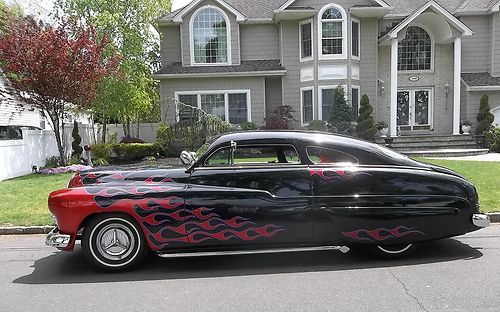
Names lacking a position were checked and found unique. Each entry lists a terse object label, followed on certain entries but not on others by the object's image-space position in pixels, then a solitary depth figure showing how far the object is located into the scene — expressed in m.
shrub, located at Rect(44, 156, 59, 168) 14.73
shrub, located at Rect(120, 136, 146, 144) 19.19
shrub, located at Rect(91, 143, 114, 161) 17.22
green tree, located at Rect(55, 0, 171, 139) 18.92
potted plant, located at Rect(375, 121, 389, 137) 19.16
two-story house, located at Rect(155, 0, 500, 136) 19.02
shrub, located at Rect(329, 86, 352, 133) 18.27
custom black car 4.73
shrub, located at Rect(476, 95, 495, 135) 18.47
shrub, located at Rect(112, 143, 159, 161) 17.53
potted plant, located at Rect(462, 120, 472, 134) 19.47
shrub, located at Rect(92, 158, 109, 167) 16.17
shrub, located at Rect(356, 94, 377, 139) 18.14
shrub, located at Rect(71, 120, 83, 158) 16.91
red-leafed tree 13.20
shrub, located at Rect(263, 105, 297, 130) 18.56
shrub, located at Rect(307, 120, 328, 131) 18.40
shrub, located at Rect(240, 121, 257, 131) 19.00
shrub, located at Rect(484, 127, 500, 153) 17.86
